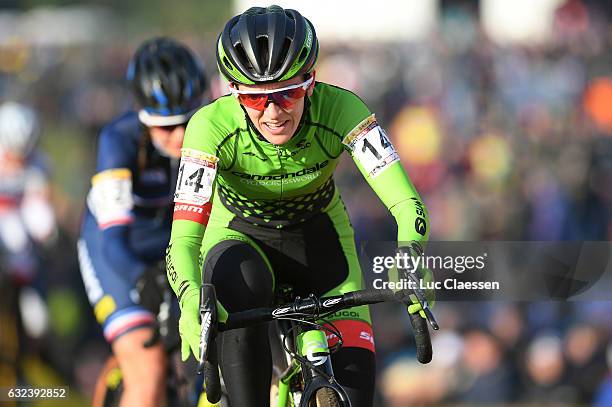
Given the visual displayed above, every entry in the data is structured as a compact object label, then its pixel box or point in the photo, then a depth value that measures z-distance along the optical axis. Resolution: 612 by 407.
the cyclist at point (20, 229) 25.28
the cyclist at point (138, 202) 16.86
